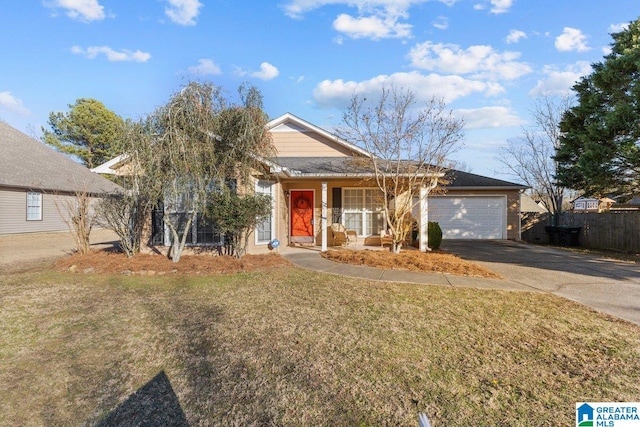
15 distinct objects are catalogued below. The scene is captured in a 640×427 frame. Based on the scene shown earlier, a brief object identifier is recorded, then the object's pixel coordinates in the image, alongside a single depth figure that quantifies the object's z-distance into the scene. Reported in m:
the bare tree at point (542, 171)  17.16
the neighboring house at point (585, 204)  15.92
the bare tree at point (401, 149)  10.34
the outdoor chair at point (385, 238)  11.86
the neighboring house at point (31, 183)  17.86
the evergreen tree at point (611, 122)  11.43
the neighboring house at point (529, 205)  31.44
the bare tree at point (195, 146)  7.84
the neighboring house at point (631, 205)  26.52
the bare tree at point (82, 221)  9.42
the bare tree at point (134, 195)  7.79
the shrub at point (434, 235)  12.12
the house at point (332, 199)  10.70
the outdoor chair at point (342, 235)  12.26
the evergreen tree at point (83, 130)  32.22
